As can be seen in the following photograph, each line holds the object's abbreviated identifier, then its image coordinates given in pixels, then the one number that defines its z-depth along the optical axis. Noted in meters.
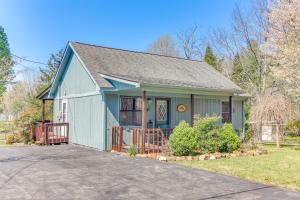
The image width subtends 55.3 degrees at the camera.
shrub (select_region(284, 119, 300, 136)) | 14.53
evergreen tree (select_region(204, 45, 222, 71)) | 33.03
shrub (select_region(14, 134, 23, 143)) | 17.22
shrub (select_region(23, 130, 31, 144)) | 16.52
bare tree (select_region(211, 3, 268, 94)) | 24.56
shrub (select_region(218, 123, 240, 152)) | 11.46
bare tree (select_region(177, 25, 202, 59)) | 37.88
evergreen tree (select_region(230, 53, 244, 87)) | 29.30
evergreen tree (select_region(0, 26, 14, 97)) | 27.84
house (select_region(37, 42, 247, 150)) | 12.70
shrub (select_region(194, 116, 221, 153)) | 11.27
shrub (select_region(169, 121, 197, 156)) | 10.58
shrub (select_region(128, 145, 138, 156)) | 11.31
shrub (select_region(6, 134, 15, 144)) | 17.05
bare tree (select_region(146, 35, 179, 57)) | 40.41
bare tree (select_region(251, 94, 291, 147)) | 14.82
